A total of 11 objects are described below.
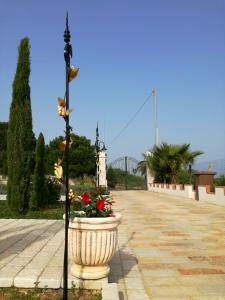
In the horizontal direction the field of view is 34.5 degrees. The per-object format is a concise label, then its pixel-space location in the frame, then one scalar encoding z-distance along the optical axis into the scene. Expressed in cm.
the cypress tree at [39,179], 1355
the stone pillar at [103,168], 2399
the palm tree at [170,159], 2615
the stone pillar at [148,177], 3231
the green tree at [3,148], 3641
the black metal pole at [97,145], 1303
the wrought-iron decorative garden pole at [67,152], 346
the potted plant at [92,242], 395
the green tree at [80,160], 3803
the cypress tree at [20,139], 1204
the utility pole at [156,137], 3216
